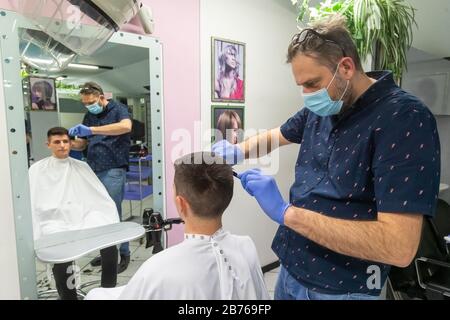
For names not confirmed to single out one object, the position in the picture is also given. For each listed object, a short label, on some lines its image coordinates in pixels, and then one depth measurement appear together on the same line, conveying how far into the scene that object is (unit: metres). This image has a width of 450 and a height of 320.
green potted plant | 1.63
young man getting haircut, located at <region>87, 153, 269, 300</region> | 0.83
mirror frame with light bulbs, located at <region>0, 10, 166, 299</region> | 1.09
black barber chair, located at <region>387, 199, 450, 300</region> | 1.77
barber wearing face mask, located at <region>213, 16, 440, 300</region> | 0.75
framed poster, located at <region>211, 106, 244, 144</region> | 1.90
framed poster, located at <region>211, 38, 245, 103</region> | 1.84
